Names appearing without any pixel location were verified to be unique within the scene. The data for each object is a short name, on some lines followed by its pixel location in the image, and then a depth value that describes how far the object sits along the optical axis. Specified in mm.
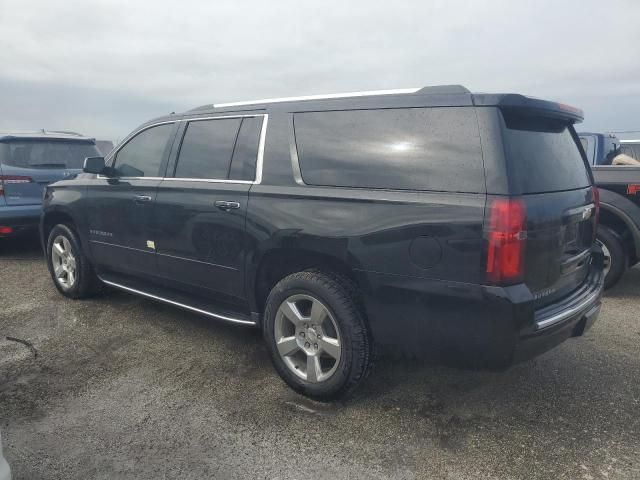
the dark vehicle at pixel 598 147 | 7547
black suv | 2486
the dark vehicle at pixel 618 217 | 5180
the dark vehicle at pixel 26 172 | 6418
